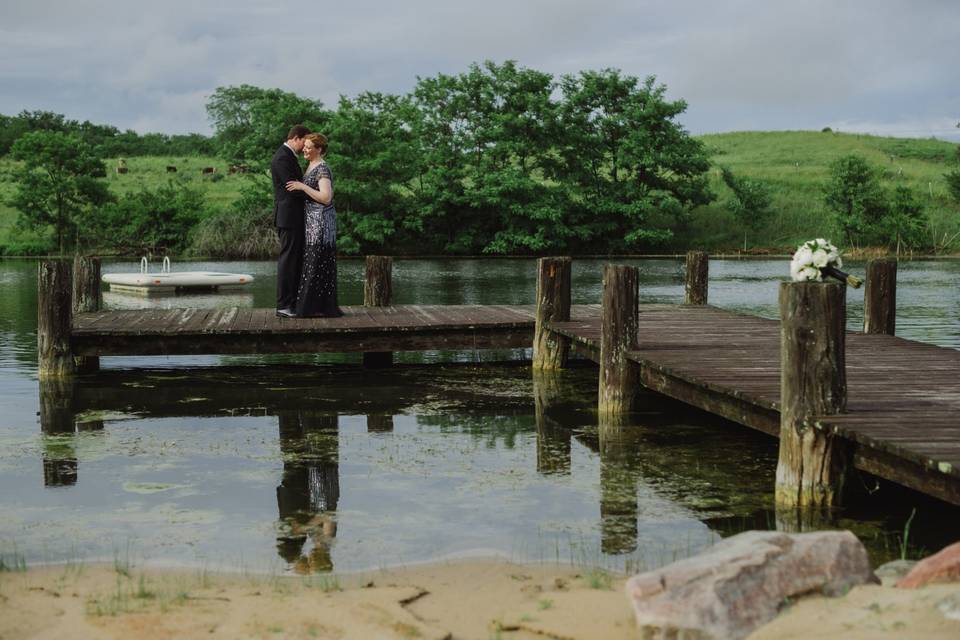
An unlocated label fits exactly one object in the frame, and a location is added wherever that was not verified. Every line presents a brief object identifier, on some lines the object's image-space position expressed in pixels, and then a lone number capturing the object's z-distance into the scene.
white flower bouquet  9.09
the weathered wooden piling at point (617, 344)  10.92
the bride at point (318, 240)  13.01
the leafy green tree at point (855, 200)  52.73
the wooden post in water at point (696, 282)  16.66
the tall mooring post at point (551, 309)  13.70
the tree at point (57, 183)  51.81
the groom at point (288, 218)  12.98
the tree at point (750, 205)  55.81
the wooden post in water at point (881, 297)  12.42
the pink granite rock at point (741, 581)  4.64
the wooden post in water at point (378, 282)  16.11
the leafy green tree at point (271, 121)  51.19
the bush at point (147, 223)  51.94
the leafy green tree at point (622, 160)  54.53
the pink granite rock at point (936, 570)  4.79
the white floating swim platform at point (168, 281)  28.97
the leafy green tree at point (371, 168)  50.62
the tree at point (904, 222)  51.94
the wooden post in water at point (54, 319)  12.59
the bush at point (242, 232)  49.09
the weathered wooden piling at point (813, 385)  7.27
